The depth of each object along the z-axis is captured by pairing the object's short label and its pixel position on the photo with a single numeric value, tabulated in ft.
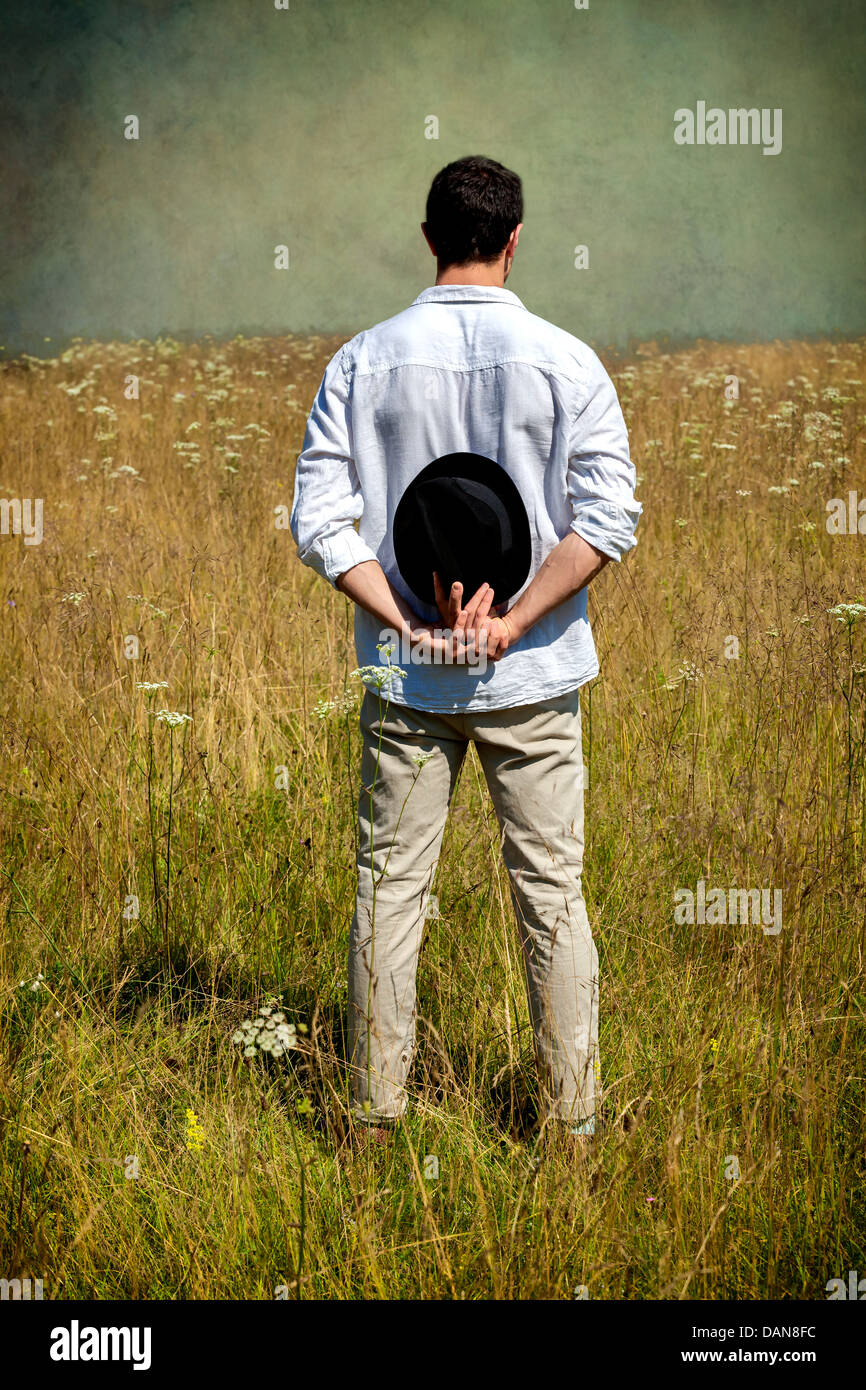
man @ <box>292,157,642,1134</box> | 6.81
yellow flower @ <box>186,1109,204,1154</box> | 6.72
